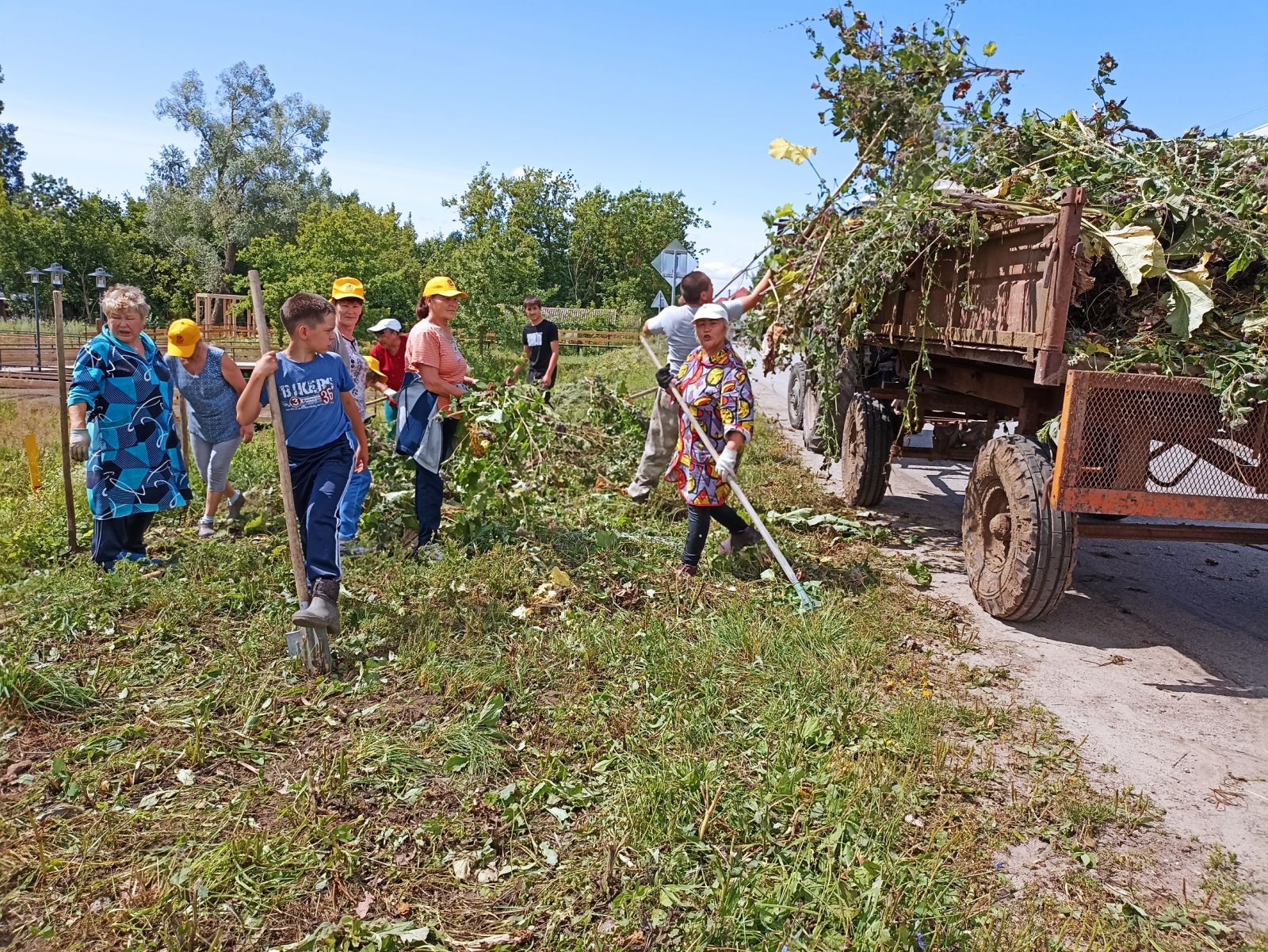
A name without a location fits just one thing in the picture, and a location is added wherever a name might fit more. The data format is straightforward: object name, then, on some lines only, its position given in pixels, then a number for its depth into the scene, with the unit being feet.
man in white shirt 22.13
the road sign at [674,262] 48.32
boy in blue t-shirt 14.32
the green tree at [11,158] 234.38
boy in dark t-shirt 33.88
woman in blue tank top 20.15
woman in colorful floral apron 17.43
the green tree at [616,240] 169.48
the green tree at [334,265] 74.74
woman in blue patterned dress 17.25
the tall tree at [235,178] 176.24
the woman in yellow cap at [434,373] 18.75
